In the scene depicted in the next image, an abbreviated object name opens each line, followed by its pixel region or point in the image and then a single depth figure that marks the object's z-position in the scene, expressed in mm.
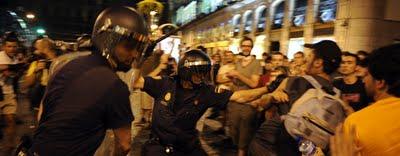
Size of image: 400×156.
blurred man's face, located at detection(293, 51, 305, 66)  7453
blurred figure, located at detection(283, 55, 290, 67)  8919
